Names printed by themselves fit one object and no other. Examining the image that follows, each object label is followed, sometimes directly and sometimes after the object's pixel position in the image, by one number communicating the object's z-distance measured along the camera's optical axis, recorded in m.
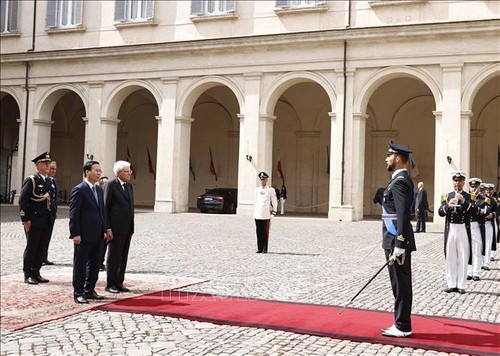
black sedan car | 27.69
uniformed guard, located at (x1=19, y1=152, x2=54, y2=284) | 8.54
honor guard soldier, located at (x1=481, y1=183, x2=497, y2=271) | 11.43
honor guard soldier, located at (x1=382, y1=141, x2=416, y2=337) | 6.01
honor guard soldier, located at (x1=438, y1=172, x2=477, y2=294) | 8.73
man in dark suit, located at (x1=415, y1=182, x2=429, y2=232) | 19.33
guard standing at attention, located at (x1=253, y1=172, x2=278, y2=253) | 12.85
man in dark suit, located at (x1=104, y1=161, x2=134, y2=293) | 7.96
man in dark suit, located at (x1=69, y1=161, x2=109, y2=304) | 7.36
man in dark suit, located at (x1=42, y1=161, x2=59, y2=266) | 9.48
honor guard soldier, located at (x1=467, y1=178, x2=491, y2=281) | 10.05
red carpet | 5.84
